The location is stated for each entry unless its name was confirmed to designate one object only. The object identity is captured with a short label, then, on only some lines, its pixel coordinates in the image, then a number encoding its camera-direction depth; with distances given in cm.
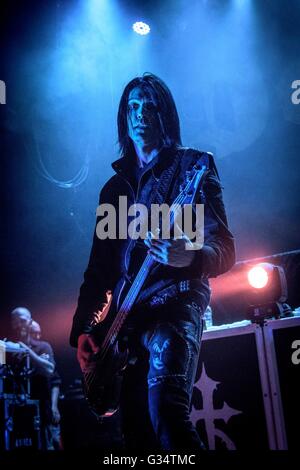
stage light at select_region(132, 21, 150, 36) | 637
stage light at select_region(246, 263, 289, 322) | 284
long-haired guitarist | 194
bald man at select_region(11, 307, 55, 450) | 604
